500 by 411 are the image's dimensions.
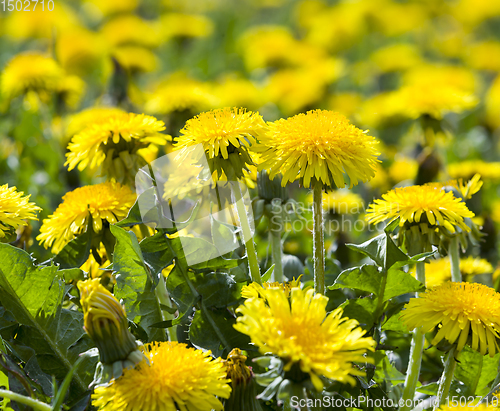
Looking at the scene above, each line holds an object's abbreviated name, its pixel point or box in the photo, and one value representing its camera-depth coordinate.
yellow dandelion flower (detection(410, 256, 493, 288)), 3.41
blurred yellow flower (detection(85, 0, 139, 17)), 10.32
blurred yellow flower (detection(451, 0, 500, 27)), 11.87
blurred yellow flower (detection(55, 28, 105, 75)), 7.92
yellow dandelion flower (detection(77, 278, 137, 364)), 1.86
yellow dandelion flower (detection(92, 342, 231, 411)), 1.83
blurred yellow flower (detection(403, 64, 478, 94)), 7.88
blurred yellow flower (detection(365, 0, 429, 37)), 10.61
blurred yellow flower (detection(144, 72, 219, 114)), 5.19
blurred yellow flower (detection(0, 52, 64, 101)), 5.27
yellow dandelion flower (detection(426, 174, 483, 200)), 3.13
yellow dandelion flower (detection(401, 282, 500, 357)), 2.15
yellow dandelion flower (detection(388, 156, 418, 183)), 5.14
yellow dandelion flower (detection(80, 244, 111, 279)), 2.94
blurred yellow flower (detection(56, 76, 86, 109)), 6.14
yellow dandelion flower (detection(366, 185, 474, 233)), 2.50
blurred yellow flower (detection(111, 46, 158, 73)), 7.98
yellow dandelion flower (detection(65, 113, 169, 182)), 3.01
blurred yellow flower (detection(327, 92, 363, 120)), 7.69
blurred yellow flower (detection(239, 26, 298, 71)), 9.23
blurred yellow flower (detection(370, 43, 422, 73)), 9.67
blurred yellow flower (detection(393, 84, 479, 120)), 5.29
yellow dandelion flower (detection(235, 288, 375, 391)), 1.72
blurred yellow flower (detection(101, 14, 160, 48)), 8.84
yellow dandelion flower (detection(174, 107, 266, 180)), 2.34
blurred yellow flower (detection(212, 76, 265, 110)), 7.00
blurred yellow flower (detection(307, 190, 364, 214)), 4.52
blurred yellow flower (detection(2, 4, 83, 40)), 8.77
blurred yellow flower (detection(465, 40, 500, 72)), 10.37
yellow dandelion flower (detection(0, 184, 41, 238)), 2.56
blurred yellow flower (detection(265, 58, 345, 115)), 7.39
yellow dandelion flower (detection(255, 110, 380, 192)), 2.29
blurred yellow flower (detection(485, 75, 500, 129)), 7.93
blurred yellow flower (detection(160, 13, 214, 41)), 8.87
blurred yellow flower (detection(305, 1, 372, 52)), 10.47
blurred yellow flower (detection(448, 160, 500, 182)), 4.69
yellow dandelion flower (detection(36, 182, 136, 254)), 2.75
